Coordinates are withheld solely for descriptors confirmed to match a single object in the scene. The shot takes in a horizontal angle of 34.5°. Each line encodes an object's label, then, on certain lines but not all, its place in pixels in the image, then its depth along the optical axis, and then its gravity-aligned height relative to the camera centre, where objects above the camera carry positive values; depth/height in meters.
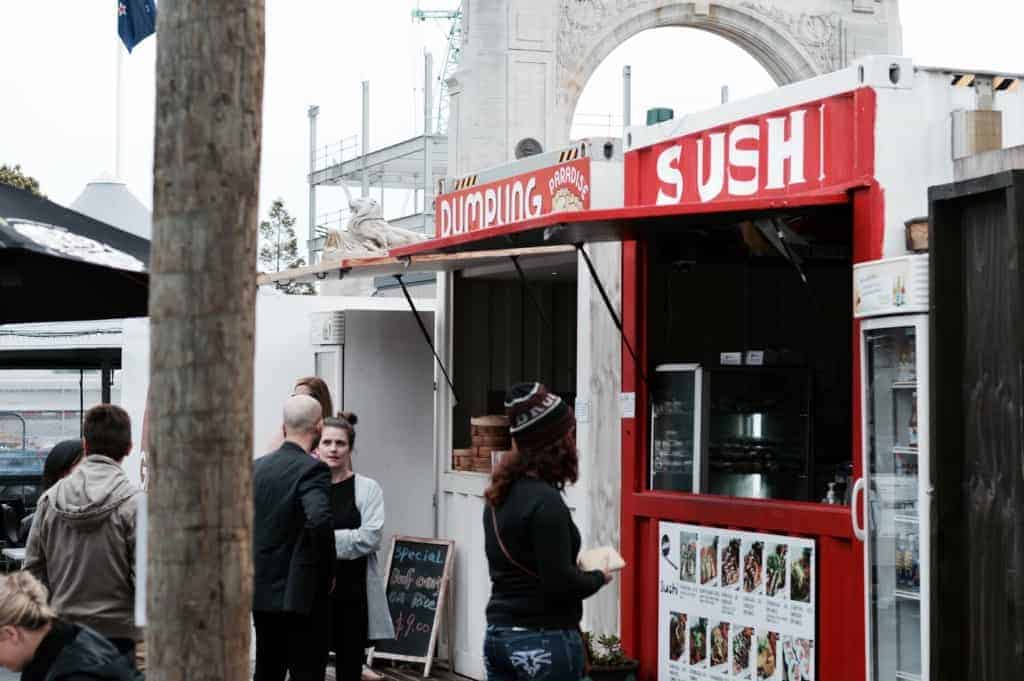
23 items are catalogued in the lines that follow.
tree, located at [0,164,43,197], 39.47 +5.70
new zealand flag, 19.47 +4.69
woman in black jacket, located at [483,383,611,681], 5.43 -0.46
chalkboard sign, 11.20 -1.25
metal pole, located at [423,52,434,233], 46.64 +8.85
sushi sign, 7.71 +1.32
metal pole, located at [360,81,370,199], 48.76 +8.59
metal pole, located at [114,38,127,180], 21.64 +4.07
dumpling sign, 9.77 +1.38
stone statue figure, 12.70 +1.40
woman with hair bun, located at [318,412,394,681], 9.30 -0.88
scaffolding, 46.12 +7.72
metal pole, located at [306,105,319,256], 53.19 +8.58
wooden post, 3.85 +0.16
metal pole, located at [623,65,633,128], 41.01 +8.43
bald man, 7.16 -0.48
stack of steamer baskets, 10.92 -0.16
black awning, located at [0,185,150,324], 5.83 +0.57
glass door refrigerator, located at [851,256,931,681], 6.81 -0.25
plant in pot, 8.72 -1.30
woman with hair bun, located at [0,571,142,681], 4.44 -0.63
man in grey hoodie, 6.48 -0.50
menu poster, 7.81 -0.93
